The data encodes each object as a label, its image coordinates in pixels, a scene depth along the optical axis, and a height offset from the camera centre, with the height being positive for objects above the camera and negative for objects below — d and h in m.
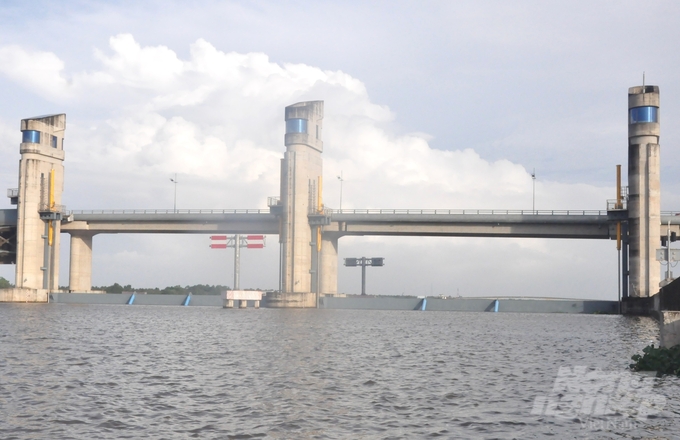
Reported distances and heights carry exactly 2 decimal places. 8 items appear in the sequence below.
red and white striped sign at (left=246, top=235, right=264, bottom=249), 141.88 +4.49
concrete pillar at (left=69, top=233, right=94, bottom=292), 137.88 +0.13
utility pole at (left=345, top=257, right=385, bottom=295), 183.62 +1.53
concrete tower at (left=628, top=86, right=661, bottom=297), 104.88 +10.95
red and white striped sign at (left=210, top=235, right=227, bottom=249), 141.75 +5.12
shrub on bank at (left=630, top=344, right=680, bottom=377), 31.44 -3.75
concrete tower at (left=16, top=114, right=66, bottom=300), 130.62 +8.88
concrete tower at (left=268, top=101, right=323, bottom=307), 122.06 +9.36
